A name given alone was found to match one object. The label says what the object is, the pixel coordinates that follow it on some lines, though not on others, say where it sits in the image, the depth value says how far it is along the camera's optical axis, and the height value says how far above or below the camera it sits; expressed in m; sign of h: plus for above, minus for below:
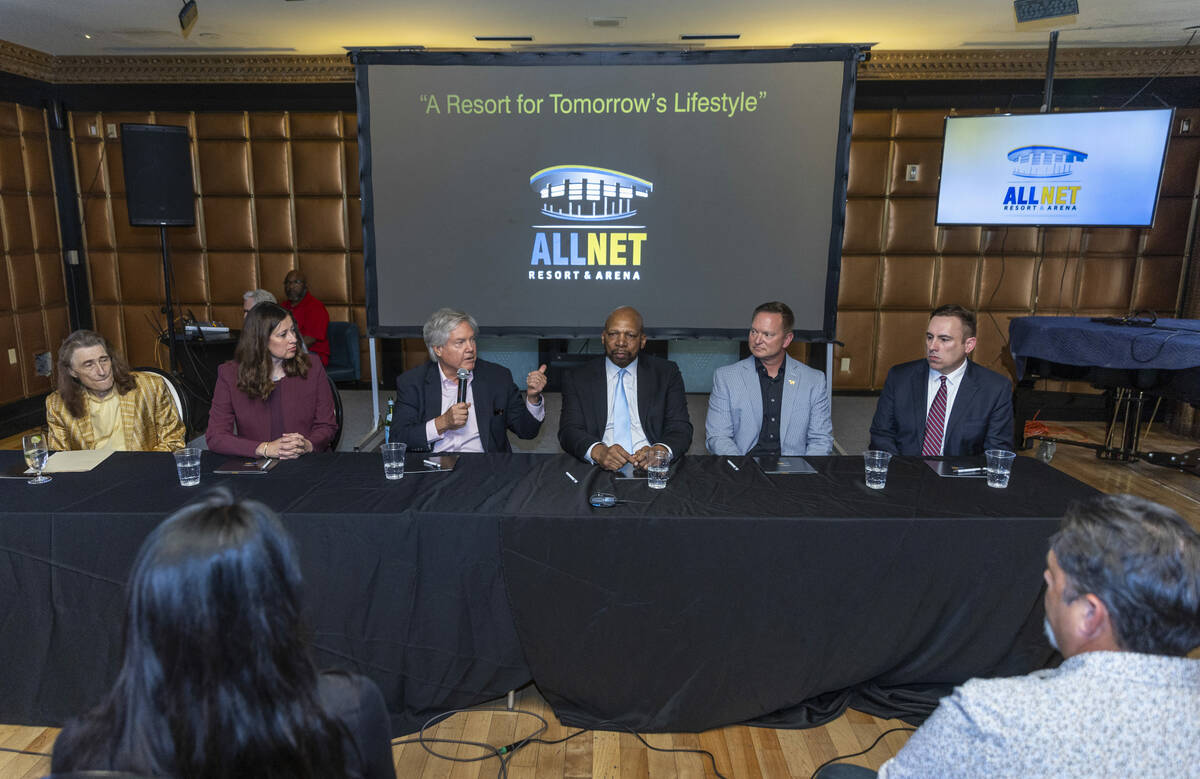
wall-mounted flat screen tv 5.49 +0.84
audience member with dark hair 0.86 -0.48
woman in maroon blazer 2.99 -0.52
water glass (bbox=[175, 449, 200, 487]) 2.30 -0.63
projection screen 4.73 +0.55
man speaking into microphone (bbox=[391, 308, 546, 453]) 3.06 -0.56
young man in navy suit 2.94 -0.51
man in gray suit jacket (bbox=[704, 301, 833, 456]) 3.25 -0.59
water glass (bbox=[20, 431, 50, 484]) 2.31 -0.60
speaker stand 5.35 -0.44
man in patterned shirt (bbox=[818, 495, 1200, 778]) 0.93 -0.52
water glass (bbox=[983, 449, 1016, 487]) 2.33 -0.60
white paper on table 2.46 -0.68
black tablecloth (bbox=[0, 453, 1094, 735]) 2.11 -0.93
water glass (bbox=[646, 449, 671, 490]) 2.33 -0.63
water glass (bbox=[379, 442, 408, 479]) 2.39 -0.62
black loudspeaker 5.19 +0.64
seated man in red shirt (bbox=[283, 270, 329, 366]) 6.18 -0.43
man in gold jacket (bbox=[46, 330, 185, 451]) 2.87 -0.58
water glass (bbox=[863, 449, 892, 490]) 2.34 -0.61
